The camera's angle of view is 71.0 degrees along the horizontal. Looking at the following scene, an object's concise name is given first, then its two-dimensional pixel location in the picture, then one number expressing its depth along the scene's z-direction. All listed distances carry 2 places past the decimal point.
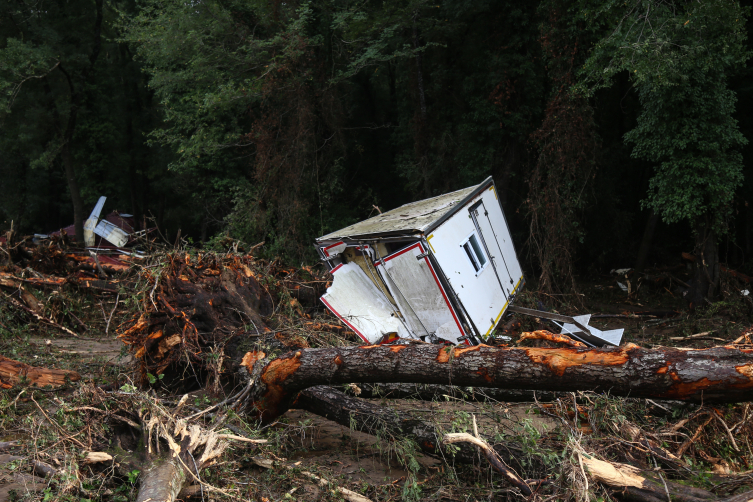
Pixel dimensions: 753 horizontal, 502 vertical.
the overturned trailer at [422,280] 7.30
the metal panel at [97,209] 20.42
